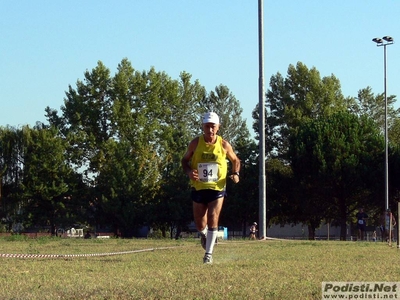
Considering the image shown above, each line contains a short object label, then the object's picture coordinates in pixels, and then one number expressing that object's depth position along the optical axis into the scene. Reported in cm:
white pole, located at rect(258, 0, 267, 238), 2853
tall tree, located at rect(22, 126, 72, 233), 7669
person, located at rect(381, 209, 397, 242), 4340
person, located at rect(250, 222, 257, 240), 4916
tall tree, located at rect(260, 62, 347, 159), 8494
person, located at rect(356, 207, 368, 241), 4116
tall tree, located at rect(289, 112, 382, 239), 6631
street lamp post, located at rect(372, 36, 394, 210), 5861
